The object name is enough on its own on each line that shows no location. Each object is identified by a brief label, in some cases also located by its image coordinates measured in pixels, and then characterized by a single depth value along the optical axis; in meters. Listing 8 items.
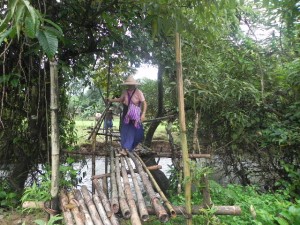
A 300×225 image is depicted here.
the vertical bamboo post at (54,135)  2.36
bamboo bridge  2.24
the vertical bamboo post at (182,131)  2.30
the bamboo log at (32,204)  2.41
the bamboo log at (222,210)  2.50
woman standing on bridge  4.29
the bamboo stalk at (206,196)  2.58
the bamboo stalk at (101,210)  2.20
